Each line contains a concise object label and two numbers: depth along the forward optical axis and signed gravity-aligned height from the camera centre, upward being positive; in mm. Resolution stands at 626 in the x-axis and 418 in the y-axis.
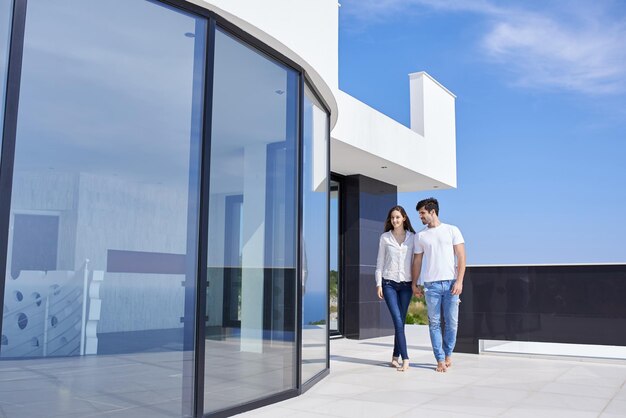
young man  5965 +157
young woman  6105 +139
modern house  2836 +434
